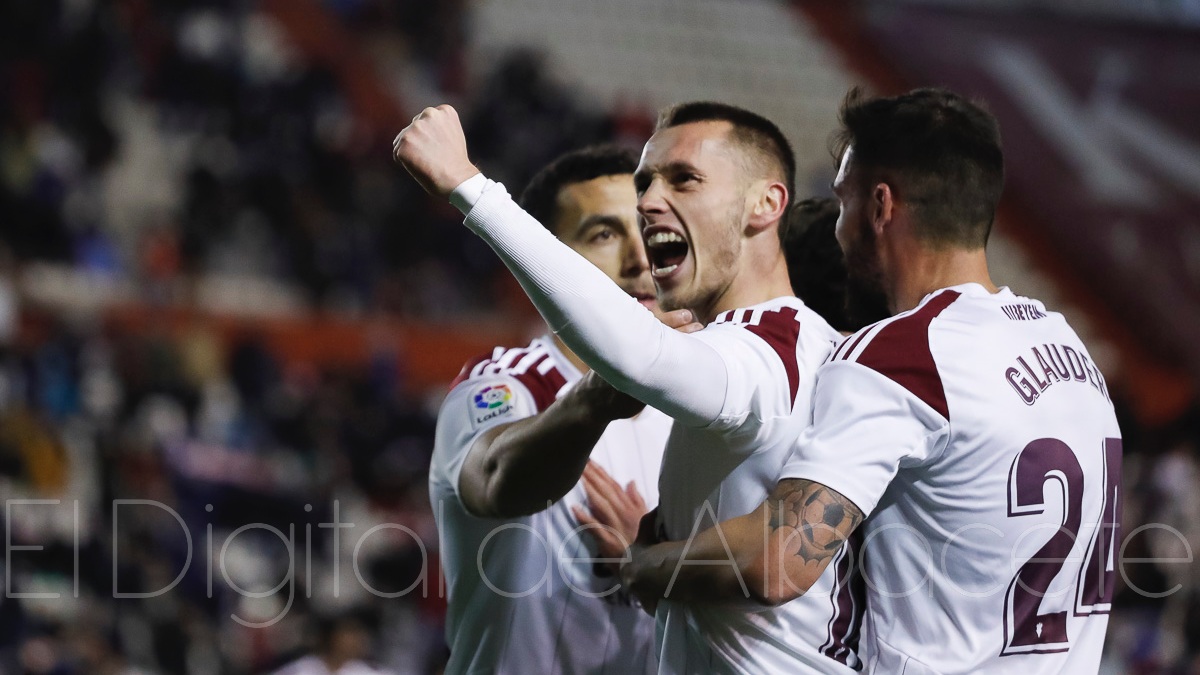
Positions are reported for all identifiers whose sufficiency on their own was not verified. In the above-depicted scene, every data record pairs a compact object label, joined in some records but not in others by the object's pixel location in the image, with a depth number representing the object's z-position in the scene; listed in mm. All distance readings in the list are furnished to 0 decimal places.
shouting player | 5164
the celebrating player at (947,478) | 5297
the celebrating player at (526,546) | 7266
